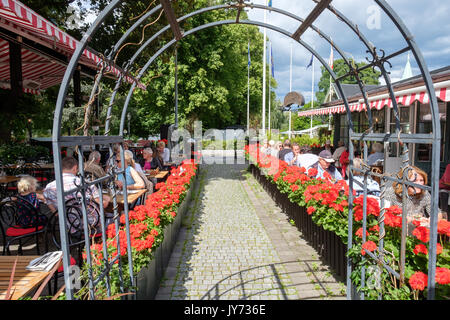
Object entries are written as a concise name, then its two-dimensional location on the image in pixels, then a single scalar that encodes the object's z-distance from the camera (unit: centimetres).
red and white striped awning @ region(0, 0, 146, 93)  291
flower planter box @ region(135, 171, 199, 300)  303
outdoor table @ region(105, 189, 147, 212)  429
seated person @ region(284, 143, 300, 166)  841
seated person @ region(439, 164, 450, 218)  458
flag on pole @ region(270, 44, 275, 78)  2119
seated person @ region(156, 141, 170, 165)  920
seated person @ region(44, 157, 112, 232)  363
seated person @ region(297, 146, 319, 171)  722
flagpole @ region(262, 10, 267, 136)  1804
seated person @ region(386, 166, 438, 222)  338
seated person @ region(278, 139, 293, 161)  957
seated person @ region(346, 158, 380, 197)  487
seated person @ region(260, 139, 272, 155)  1127
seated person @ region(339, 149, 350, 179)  848
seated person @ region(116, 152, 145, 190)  504
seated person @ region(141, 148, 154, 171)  775
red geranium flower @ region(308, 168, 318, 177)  575
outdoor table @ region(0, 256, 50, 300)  211
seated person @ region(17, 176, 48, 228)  359
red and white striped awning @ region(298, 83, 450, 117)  504
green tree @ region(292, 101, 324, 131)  5806
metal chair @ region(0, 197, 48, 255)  355
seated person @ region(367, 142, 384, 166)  747
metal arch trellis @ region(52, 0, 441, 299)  179
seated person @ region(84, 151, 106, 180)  393
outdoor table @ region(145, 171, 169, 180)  672
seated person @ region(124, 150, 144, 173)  507
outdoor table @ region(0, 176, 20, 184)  564
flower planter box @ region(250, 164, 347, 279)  376
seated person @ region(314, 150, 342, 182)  622
